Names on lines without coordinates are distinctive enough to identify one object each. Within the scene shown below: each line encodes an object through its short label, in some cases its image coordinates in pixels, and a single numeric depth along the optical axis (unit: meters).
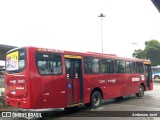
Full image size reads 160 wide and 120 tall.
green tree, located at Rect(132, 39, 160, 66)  62.16
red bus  10.11
